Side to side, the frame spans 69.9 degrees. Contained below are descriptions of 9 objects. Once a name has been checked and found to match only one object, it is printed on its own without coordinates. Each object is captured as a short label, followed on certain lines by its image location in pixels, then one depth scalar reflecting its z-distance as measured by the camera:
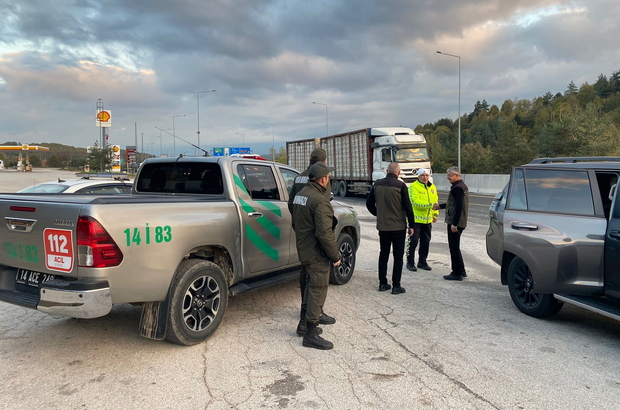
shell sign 67.69
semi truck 21.12
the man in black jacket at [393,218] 6.16
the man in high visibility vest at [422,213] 7.48
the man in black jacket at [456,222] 7.02
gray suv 4.31
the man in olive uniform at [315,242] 4.20
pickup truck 3.42
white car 8.35
